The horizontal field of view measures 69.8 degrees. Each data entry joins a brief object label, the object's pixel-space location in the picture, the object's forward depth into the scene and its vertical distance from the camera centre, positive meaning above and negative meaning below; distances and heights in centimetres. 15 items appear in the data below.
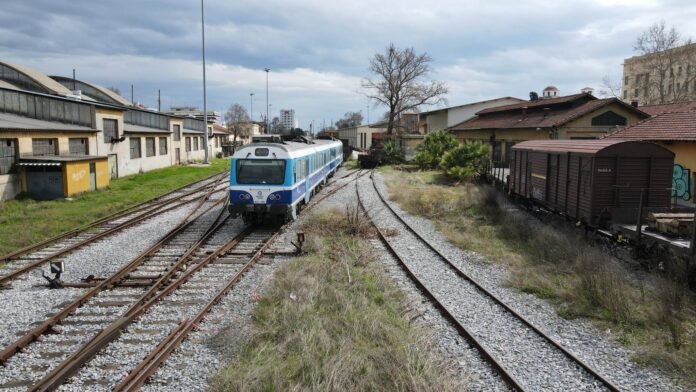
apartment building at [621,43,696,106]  4288 +711
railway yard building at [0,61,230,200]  2072 +6
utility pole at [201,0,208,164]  4203 +264
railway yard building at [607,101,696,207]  1736 +34
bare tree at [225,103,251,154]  10606 +596
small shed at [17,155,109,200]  2086 -150
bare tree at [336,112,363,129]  14715 +695
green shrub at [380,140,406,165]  4425 -94
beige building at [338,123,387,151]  6805 +141
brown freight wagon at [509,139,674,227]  1298 -90
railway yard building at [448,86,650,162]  2797 +150
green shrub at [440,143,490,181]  2927 -99
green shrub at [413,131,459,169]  3753 -29
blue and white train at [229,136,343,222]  1534 -119
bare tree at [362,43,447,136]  5147 +579
